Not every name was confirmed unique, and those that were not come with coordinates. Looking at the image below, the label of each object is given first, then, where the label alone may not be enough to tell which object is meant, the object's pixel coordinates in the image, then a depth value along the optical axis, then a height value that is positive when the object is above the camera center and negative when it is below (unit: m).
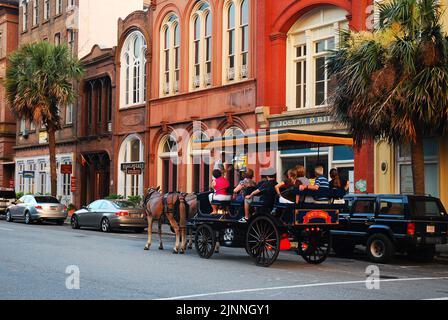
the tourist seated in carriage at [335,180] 17.27 -0.05
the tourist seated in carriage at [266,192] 13.94 -0.29
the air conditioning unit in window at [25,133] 48.13 +3.19
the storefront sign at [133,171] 30.87 +0.32
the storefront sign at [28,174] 42.00 +0.25
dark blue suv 15.65 -1.12
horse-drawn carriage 13.73 -0.93
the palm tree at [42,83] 35.84 +5.08
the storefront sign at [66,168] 37.53 +0.56
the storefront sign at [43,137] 45.52 +2.76
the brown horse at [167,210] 16.94 -0.82
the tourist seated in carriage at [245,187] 14.65 -0.20
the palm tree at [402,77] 16.62 +2.53
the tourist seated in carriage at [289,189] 13.78 -0.22
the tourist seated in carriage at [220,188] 15.35 -0.23
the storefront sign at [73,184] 40.47 -0.39
